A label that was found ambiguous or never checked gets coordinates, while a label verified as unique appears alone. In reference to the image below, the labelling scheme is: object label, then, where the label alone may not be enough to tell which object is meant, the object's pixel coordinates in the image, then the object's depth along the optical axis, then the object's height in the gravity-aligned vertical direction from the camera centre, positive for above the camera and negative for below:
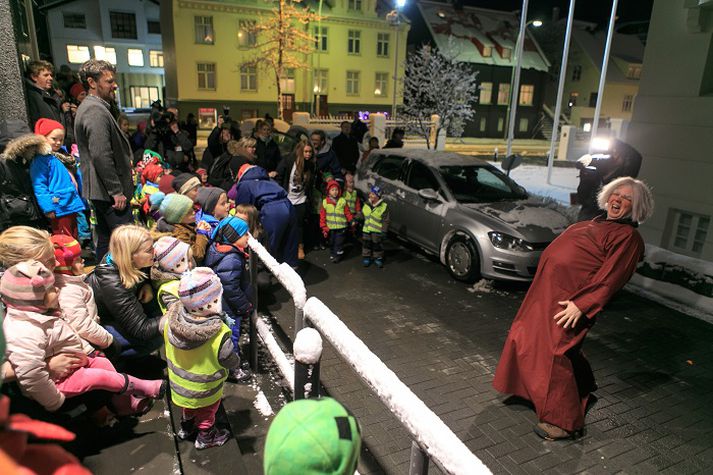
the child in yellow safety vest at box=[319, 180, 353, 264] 7.61 -1.69
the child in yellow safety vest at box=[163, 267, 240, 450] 2.76 -1.51
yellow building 30.81 +3.34
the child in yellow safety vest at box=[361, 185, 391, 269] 7.51 -1.79
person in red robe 3.47 -1.39
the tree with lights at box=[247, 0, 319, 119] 30.38 +4.67
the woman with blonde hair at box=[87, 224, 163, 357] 3.23 -1.25
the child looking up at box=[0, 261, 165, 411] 2.51 -1.27
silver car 6.59 -1.47
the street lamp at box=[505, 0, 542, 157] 13.38 +1.58
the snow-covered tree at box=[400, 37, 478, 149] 28.52 +1.40
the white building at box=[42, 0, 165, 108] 41.94 +5.92
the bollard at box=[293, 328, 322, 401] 2.56 -1.37
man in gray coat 4.30 -0.38
